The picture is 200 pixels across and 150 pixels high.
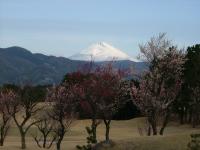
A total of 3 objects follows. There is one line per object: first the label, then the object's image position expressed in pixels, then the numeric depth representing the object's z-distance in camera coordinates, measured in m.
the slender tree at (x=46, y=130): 45.97
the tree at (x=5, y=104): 48.12
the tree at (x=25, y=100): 43.06
